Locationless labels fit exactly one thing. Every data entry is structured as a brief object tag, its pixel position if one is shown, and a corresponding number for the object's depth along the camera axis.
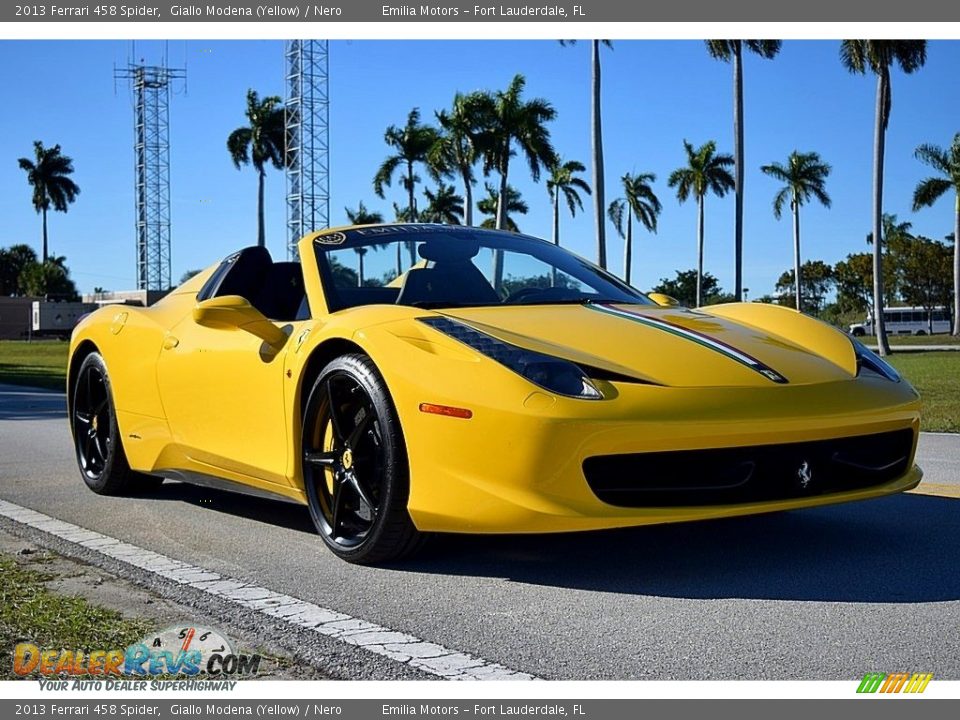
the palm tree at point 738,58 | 37.53
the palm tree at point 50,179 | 106.44
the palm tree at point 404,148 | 60.72
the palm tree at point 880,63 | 36.66
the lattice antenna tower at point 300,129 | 51.44
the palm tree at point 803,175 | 60.72
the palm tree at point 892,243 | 76.56
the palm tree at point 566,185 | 69.12
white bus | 78.81
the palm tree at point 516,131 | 45.94
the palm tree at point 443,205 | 73.44
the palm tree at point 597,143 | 33.03
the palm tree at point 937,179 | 50.72
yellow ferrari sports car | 3.68
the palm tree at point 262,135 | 69.00
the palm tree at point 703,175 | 60.34
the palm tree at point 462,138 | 47.19
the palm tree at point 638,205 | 70.88
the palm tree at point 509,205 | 67.41
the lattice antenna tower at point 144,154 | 72.00
